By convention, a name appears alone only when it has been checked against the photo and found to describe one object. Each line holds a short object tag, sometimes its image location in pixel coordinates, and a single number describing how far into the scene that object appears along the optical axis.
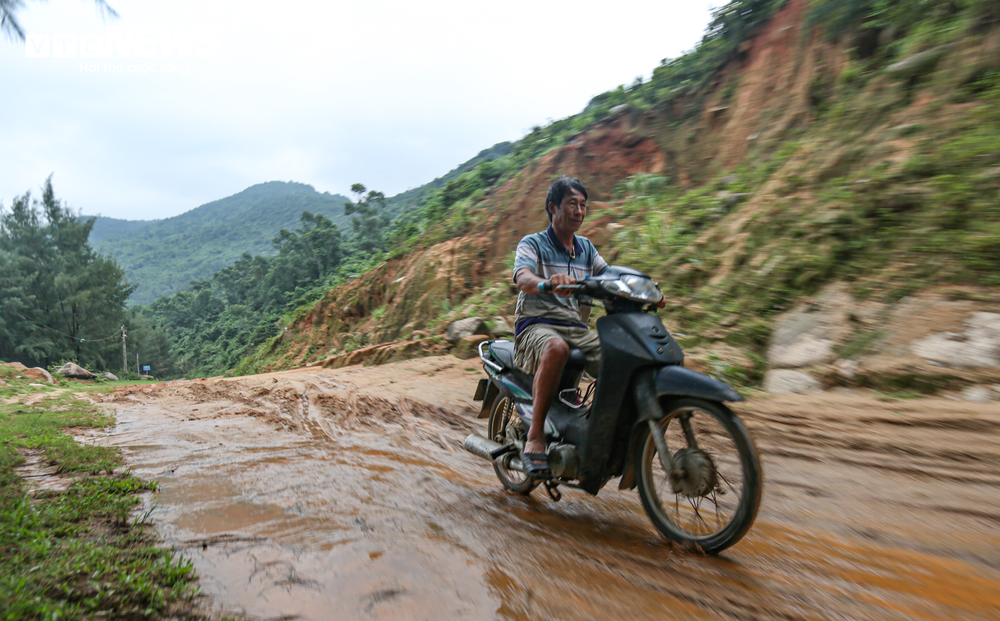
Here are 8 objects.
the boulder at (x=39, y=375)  16.45
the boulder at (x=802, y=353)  5.01
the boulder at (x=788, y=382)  4.86
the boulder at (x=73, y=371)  24.44
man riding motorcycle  2.96
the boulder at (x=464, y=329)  10.05
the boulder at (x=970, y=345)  3.91
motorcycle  2.23
